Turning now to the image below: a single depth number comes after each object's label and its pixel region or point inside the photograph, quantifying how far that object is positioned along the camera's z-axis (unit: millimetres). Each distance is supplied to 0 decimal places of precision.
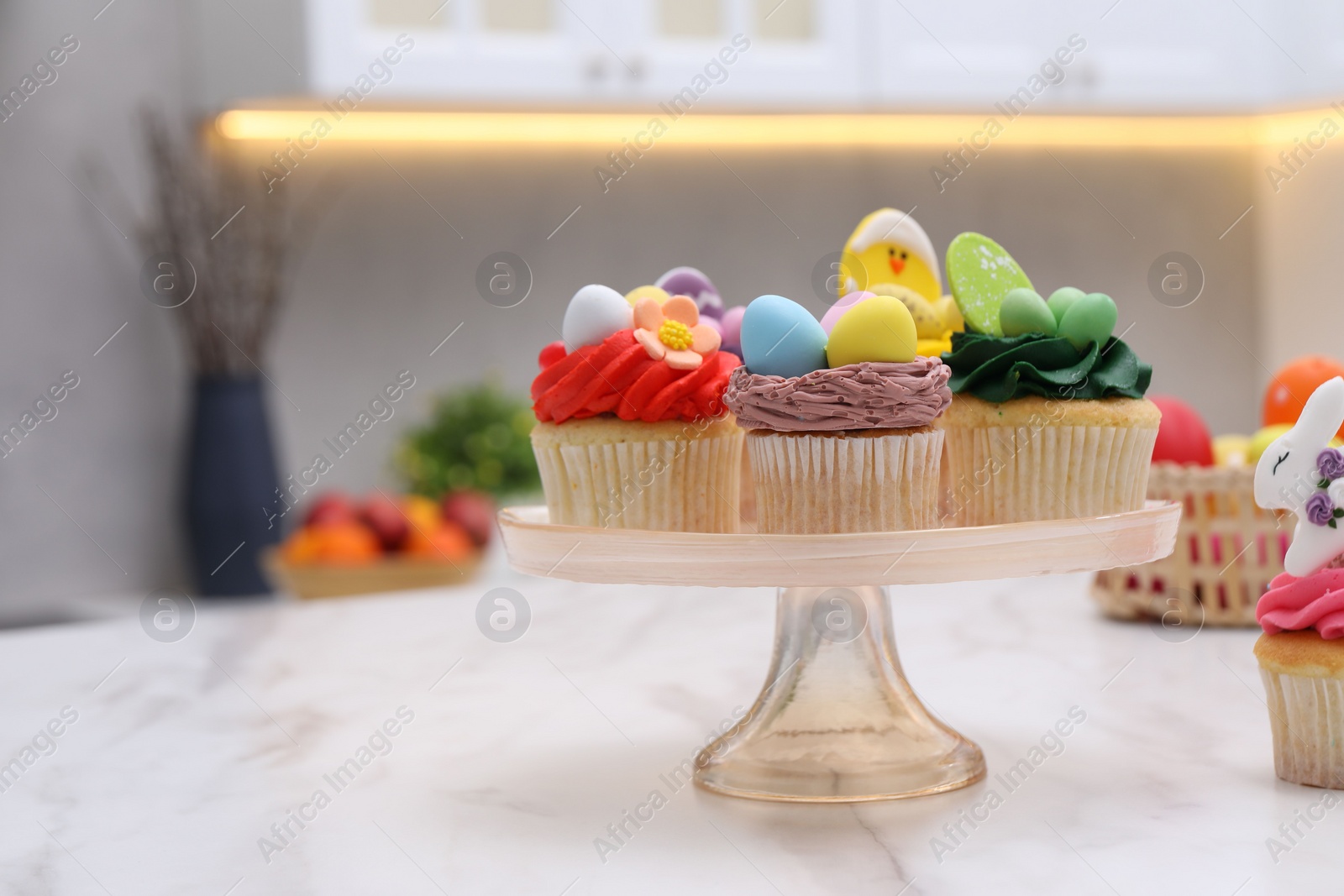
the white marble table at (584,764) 724
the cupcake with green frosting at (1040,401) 985
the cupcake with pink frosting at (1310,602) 796
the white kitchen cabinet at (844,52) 2348
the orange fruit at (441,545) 2396
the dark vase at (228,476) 2510
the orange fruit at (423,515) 2449
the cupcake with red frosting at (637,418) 958
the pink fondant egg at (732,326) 1085
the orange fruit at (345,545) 2340
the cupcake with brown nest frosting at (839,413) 846
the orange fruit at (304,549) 2346
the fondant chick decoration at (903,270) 1071
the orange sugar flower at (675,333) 952
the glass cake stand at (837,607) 771
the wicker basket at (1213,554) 1295
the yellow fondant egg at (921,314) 1067
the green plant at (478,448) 2615
